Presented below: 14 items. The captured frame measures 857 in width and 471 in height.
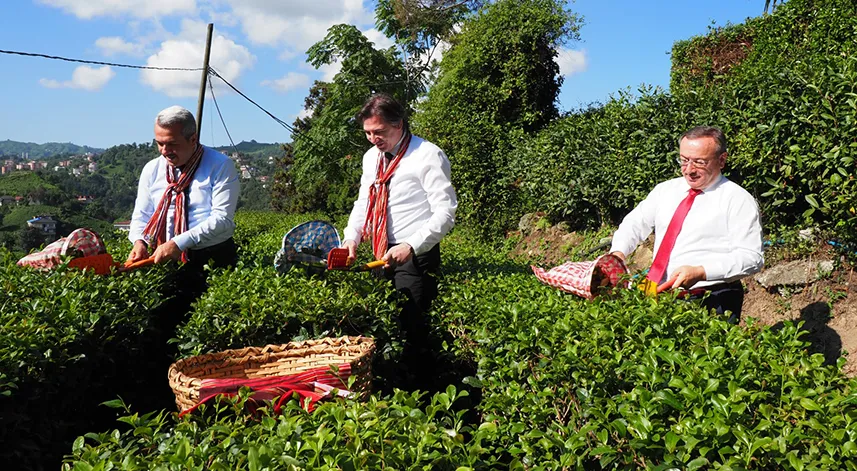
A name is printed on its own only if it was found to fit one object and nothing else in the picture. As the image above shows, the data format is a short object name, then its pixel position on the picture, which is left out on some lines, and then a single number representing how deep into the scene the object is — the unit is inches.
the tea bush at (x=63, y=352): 105.9
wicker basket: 100.2
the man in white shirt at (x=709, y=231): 127.5
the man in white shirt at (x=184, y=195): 162.9
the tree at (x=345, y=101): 818.8
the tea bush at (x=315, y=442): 61.2
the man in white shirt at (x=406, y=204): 151.7
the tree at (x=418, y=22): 874.8
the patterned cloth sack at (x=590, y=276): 128.4
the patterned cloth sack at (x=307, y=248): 154.5
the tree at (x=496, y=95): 462.0
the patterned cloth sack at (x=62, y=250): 162.7
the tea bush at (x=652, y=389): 66.4
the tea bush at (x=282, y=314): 128.1
